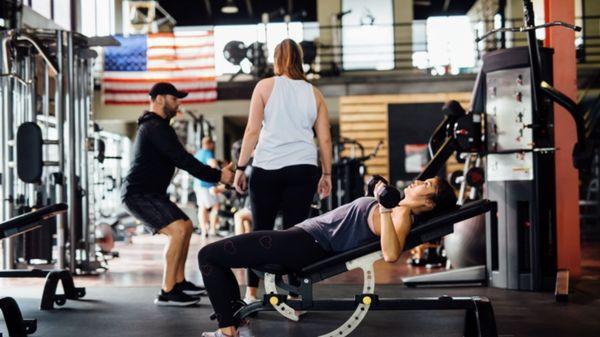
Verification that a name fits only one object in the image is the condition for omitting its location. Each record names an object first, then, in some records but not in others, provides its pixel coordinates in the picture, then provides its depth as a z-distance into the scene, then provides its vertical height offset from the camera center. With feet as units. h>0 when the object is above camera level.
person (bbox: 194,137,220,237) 33.63 -1.35
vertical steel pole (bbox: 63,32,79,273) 20.48 +0.16
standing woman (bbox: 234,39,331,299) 12.59 +0.29
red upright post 18.98 +0.35
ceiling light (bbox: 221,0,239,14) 50.47 +10.03
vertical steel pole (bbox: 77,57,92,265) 20.88 +0.00
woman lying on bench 10.05 -0.99
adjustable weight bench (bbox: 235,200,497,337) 9.78 -1.67
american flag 40.22 +5.28
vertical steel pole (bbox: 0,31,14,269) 20.61 +0.20
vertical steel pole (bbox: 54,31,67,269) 20.34 +0.40
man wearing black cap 14.60 -0.47
